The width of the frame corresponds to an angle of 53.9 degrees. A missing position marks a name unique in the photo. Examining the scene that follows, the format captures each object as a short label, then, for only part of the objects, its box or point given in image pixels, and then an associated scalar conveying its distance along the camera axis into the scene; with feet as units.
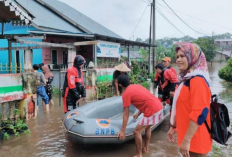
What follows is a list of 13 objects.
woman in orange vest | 6.14
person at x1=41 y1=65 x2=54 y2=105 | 25.75
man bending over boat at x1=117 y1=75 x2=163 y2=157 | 12.03
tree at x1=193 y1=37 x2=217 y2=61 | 141.49
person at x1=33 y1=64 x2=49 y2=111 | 22.68
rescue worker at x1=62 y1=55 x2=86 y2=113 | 16.19
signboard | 42.16
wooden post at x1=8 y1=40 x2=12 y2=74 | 19.67
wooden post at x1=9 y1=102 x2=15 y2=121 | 18.69
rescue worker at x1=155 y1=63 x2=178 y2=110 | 18.24
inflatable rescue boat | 13.26
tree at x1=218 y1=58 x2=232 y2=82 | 54.55
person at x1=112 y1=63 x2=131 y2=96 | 21.81
